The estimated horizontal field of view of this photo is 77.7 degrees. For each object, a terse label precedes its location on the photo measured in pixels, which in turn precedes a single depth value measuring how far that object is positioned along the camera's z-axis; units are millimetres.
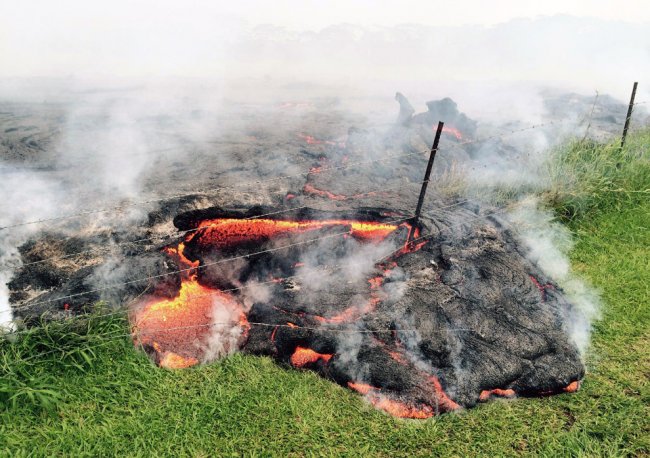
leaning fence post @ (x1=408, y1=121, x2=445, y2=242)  4457
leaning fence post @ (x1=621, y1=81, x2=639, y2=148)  6623
